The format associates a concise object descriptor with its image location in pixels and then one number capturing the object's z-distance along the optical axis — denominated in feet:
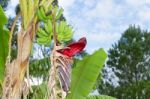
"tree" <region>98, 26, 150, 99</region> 54.90
